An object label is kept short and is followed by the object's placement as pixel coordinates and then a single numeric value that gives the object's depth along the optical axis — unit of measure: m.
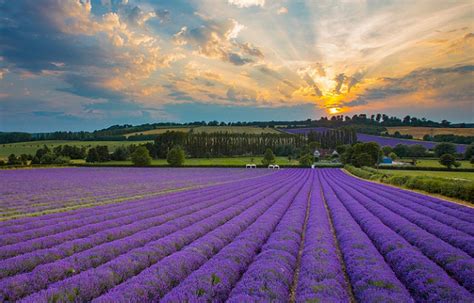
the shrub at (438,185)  21.13
